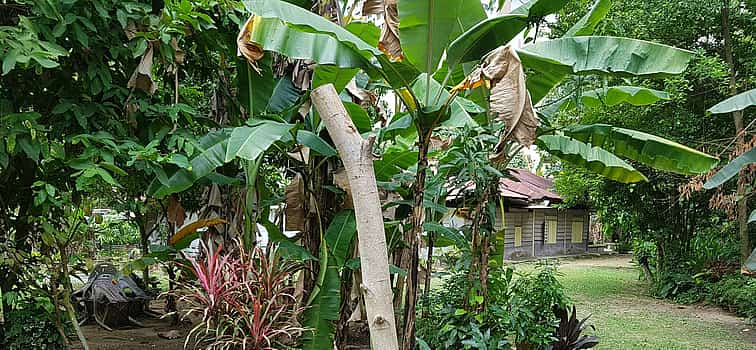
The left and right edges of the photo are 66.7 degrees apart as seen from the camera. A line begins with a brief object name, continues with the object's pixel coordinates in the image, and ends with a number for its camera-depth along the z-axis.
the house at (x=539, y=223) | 15.60
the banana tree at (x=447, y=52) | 2.76
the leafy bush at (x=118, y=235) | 7.12
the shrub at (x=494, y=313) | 3.98
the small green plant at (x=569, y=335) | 4.66
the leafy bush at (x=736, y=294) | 7.73
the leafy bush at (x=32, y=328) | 4.04
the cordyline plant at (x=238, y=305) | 2.71
